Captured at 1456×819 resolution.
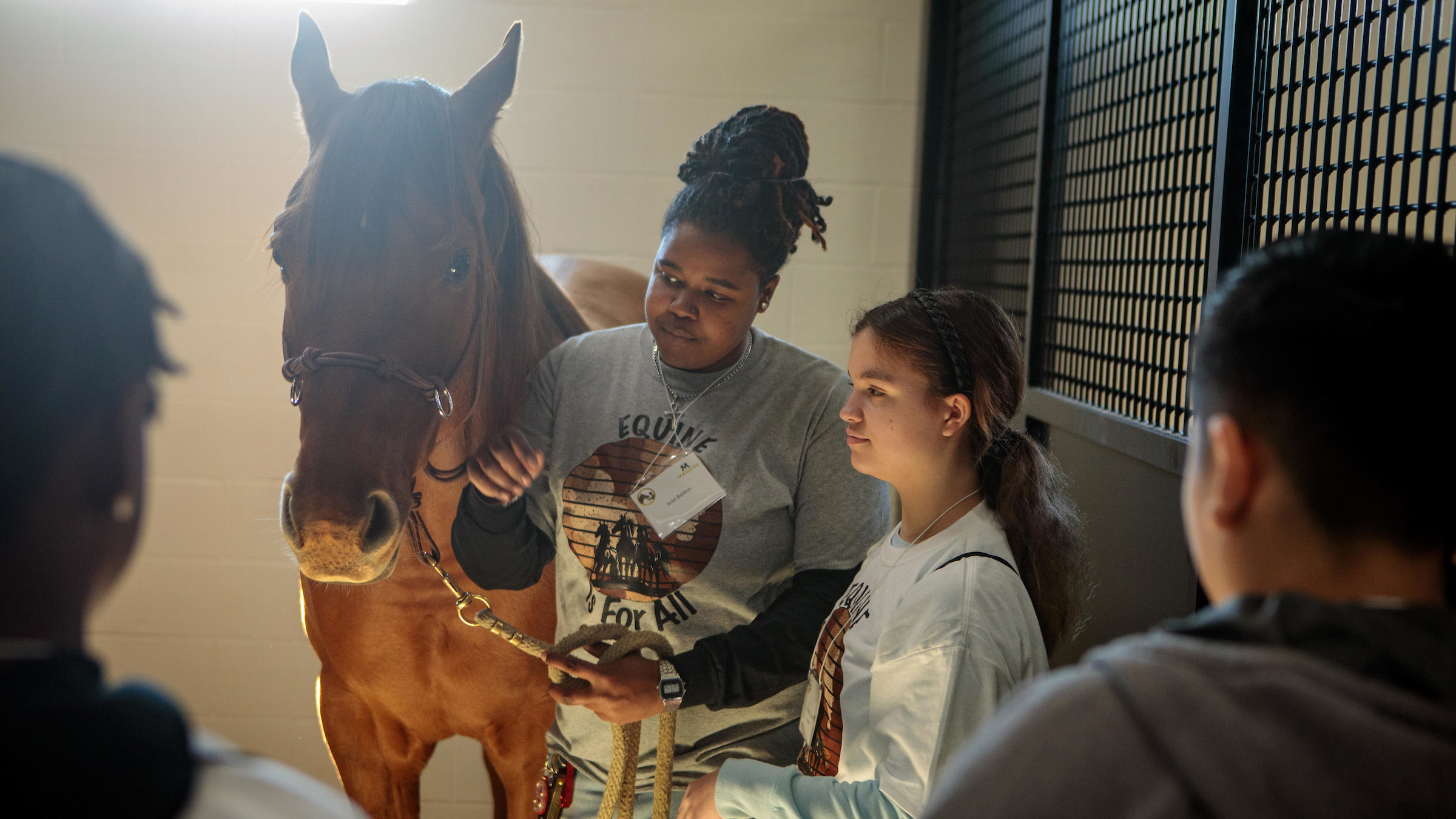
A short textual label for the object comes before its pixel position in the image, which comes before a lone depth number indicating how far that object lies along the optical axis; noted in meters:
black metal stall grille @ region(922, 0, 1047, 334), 2.10
